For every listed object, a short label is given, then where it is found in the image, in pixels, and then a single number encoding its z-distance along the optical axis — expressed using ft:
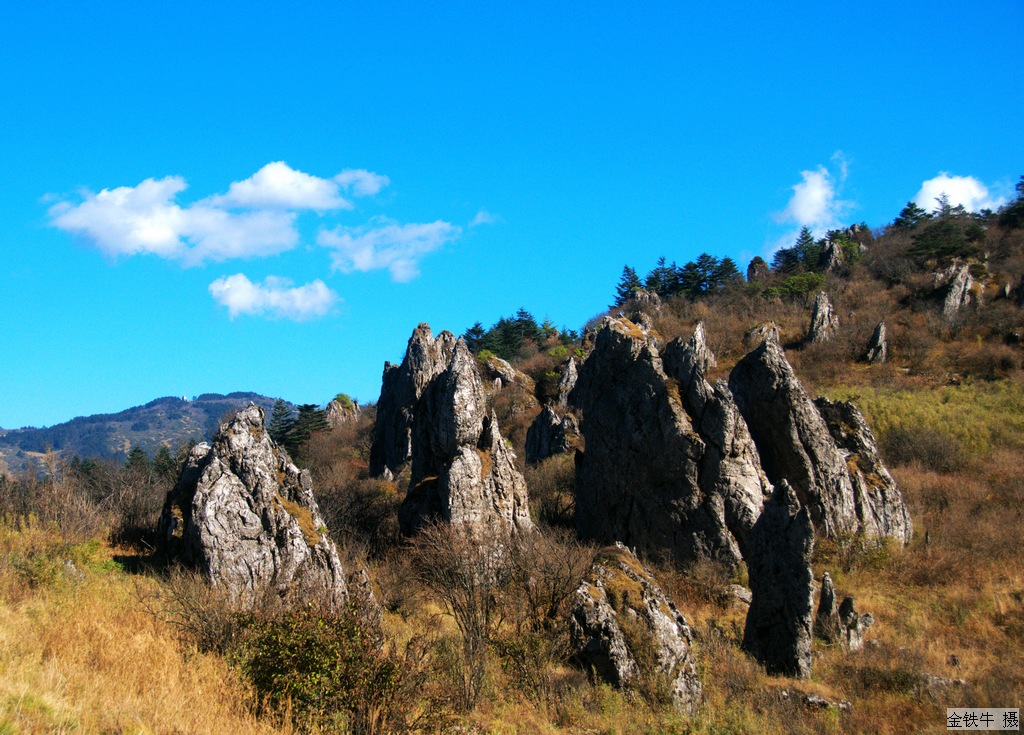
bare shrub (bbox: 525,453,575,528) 108.06
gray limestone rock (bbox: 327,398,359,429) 263.49
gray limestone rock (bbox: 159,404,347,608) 55.52
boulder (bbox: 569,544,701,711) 46.16
